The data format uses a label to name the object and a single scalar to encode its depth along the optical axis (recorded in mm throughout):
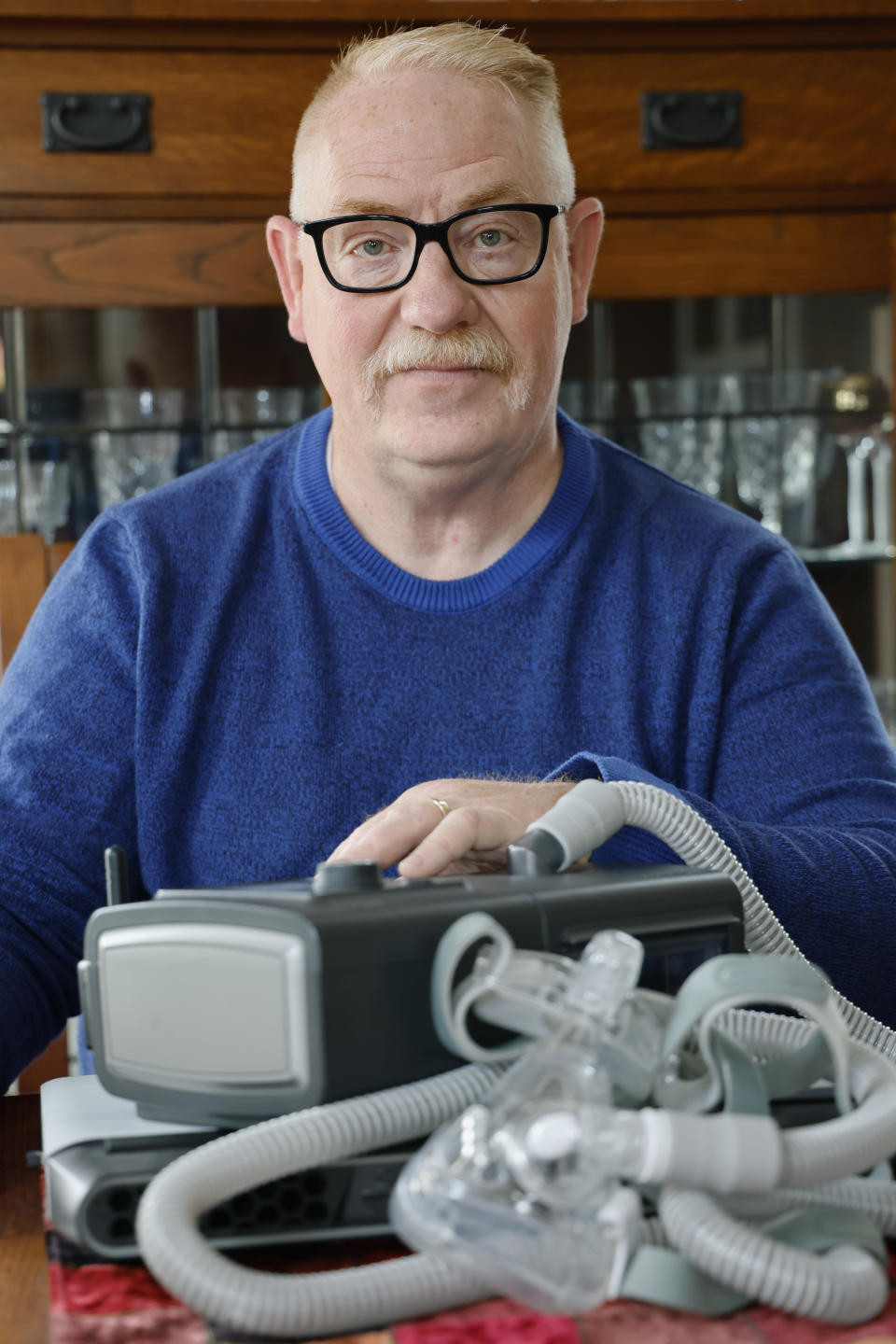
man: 1146
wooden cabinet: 1863
